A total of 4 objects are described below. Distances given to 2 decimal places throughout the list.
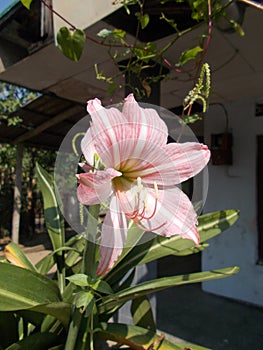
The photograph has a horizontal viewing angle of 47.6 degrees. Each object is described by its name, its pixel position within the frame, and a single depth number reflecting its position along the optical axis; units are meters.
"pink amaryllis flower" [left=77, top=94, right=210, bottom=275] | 0.36
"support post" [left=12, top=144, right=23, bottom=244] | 4.95
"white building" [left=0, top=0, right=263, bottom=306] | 1.63
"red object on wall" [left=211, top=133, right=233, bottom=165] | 2.70
